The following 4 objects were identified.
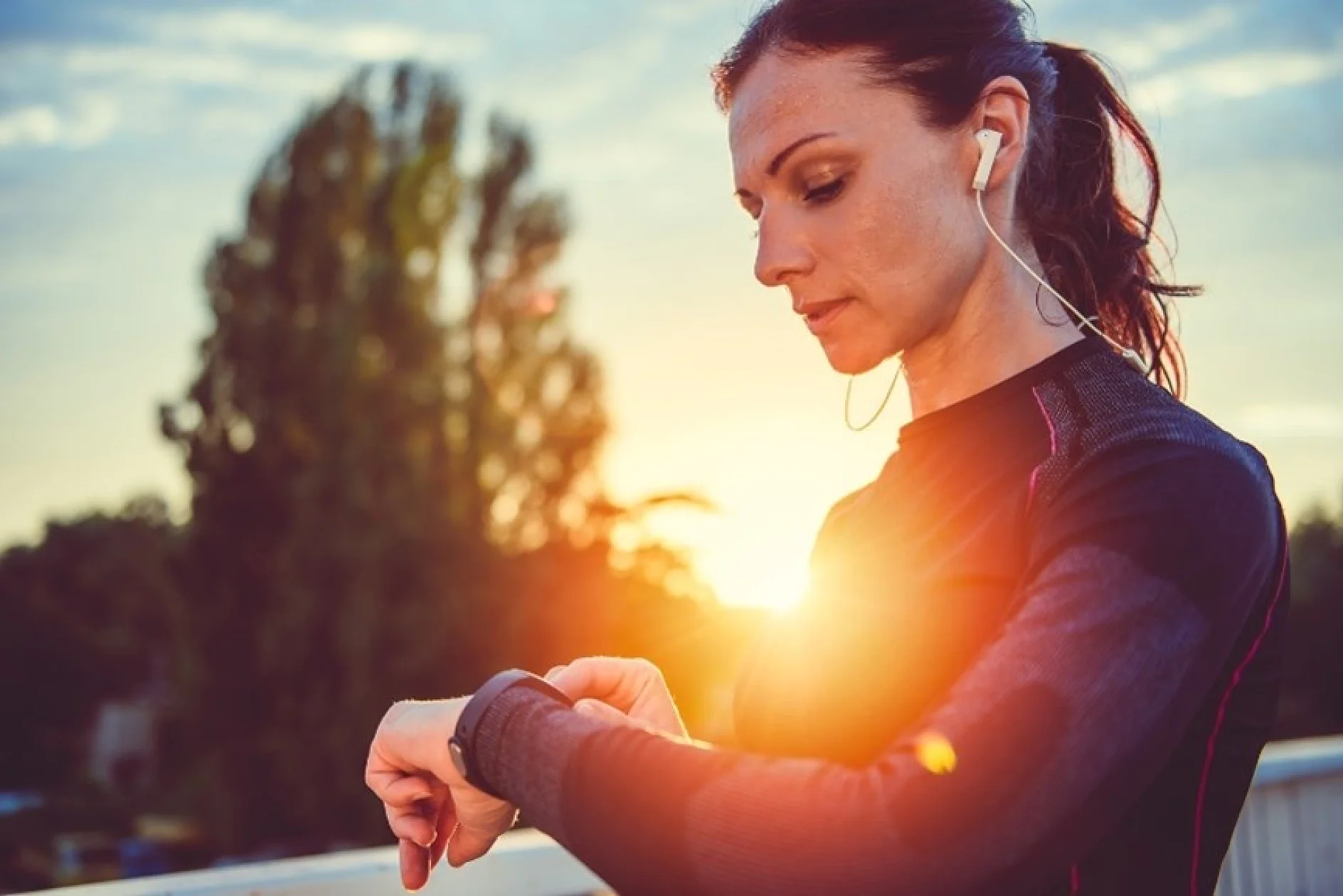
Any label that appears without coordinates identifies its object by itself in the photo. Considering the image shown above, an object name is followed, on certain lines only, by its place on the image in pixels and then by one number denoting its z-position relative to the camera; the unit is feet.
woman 2.36
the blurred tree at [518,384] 50.14
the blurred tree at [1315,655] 54.75
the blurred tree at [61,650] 107.14
